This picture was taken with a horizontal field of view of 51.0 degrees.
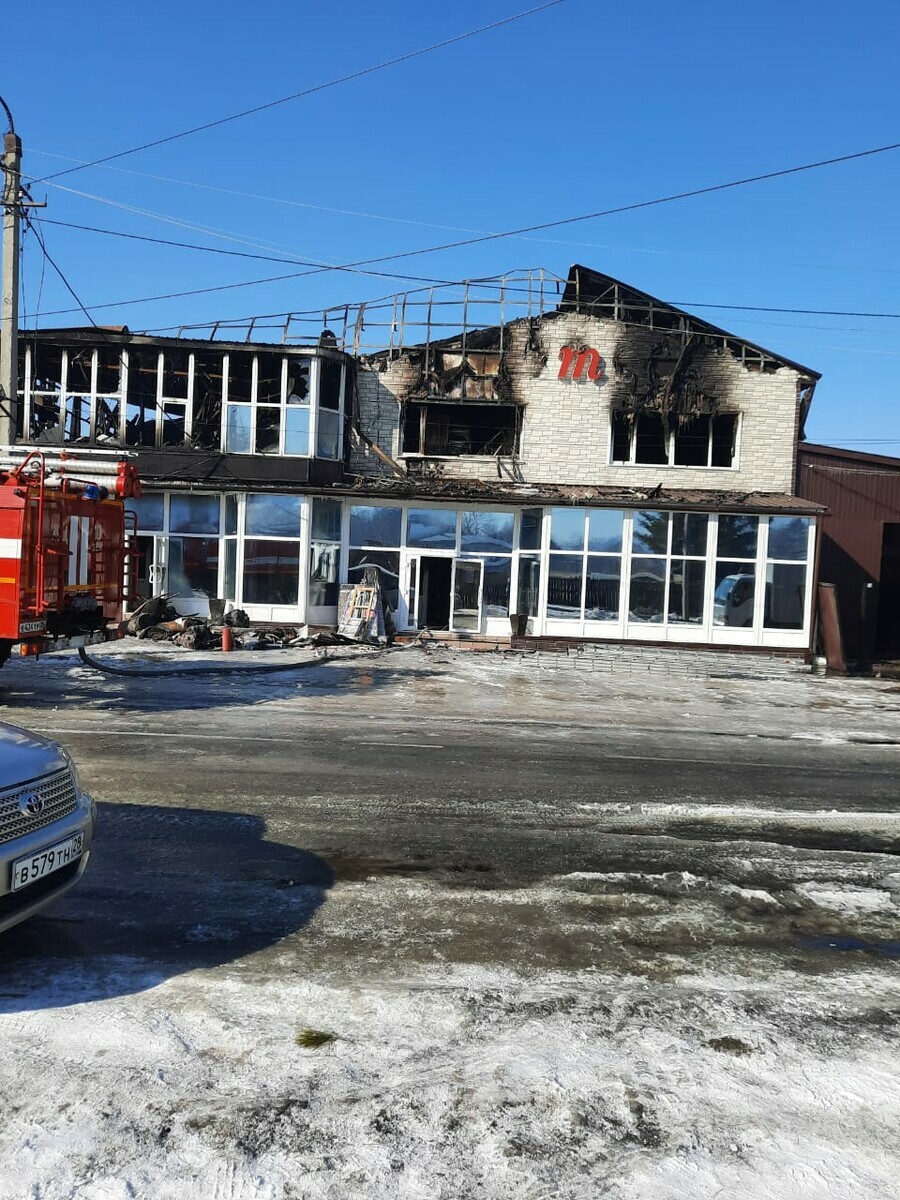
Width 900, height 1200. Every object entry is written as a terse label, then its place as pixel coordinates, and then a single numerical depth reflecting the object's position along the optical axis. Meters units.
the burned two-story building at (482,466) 23.95
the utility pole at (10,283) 17.33
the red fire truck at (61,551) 11.98
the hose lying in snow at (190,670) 16.64
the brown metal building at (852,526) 26.34
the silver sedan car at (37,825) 4.27
